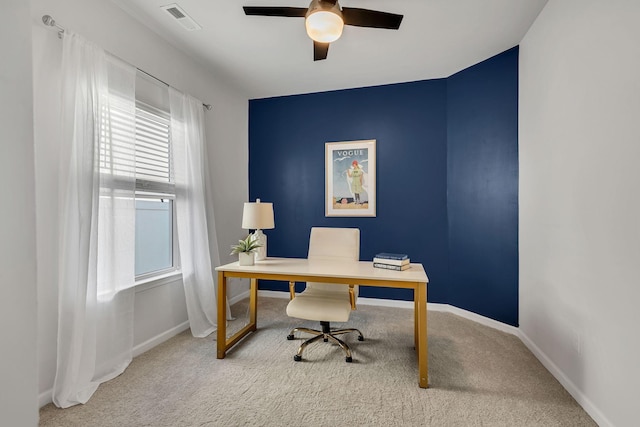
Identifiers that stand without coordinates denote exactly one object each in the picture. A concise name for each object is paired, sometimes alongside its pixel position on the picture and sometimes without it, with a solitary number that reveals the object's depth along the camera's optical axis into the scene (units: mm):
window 2574
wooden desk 2006
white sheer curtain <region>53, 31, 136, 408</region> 1872
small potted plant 2488
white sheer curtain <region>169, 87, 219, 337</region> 2803
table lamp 2553
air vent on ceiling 2268
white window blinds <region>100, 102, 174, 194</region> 2133
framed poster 3754
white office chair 2275
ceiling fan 1757
